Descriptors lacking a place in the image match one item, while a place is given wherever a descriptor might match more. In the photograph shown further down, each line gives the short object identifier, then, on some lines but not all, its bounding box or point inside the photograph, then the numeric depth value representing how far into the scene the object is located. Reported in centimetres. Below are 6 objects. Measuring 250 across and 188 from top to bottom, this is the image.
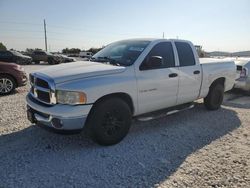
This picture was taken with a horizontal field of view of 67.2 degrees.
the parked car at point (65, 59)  2067
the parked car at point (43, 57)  2130
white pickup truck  281
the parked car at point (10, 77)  607
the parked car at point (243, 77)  636
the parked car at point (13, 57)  1631
